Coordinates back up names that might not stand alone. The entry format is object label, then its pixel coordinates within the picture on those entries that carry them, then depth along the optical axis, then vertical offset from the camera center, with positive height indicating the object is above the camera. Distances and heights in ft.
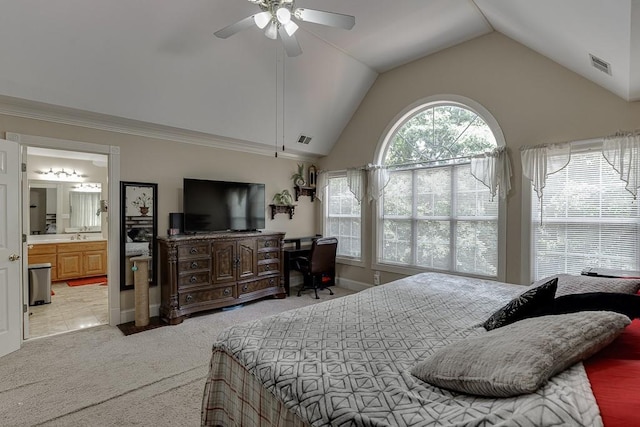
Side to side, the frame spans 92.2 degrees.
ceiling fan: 7.92 +5.20
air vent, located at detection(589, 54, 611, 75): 8.63 +4.27
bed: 2.98 -2.18
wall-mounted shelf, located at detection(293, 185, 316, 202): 19.20 +1.30
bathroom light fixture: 21.17 +2.61
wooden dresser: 12.85 -2.73
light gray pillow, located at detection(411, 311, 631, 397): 3.12 -1.59
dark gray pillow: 5.16 -1.58
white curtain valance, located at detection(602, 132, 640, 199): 9.75 +1.79
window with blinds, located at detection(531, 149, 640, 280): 10.25 -0.31
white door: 9.91 -1.23
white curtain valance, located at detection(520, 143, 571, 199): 11.11 +1.87
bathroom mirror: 20.92 +0.33
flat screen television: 14.07 +0.30
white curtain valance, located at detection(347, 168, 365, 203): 17.26 +1.71
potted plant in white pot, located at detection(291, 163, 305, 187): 19.07 +2.04
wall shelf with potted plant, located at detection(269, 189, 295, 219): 18.08 +0.53
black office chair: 16.28 -2.81
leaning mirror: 12.92 -0.63
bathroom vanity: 18.95 -2.99
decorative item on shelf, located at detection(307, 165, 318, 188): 19.72 +2.37
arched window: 13.28 +0.75
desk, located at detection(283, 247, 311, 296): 17.29 -2.72
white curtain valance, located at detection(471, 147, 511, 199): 12.25 +1.68
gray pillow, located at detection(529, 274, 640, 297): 6.21 -1.54
